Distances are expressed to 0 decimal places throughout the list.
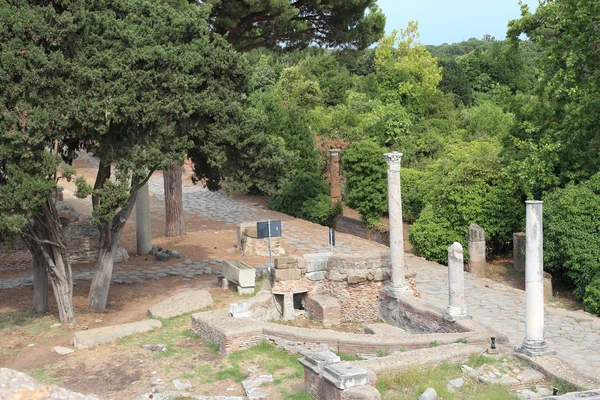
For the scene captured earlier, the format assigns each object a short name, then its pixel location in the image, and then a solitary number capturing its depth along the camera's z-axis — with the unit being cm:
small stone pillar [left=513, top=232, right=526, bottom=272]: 1795
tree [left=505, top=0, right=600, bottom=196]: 1661
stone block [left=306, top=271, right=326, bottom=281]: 1442
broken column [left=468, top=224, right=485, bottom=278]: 1803
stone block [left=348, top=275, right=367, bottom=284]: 1417
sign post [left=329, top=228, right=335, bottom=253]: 1535
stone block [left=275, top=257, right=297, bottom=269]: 1417
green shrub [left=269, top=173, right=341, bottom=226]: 2511
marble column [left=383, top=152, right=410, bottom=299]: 1341
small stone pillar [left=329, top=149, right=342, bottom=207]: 2542
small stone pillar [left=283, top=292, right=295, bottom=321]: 1411
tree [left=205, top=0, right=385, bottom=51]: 1839
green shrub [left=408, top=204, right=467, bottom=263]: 1950
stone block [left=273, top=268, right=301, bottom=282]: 1410
